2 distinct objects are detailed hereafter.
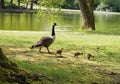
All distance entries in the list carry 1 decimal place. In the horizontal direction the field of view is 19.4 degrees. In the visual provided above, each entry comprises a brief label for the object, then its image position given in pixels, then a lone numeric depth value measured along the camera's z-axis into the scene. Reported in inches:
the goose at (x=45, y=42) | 592.1
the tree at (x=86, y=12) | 1366.9
